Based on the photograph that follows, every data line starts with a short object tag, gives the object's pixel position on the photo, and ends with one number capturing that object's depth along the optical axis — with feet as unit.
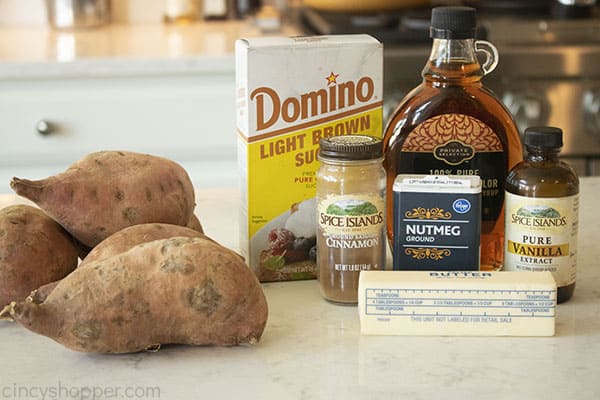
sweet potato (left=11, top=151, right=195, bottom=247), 2.91
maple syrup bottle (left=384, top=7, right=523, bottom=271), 3.09
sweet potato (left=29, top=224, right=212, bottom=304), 2.75
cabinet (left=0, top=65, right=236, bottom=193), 5.41
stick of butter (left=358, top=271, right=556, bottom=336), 2.79
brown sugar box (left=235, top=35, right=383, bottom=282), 3.09
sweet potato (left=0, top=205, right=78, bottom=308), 2.83
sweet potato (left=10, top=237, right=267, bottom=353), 2.64
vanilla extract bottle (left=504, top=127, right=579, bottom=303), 2.89
